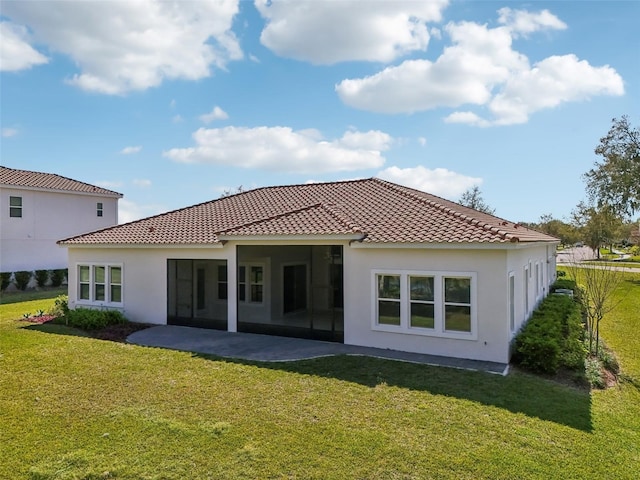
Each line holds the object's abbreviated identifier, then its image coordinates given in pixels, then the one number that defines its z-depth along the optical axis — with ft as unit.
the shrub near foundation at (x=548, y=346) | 35.40
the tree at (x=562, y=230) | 232.53
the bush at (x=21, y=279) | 93.40
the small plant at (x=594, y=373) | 34.24
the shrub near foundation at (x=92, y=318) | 53.42
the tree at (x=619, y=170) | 130.00
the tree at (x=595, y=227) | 199.41
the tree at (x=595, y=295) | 44.06
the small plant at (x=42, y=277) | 97.96
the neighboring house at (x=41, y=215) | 95.35
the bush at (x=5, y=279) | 91.81
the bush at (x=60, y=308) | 61.52
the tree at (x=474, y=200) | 195.60
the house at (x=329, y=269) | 38.83
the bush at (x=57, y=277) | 101.16
